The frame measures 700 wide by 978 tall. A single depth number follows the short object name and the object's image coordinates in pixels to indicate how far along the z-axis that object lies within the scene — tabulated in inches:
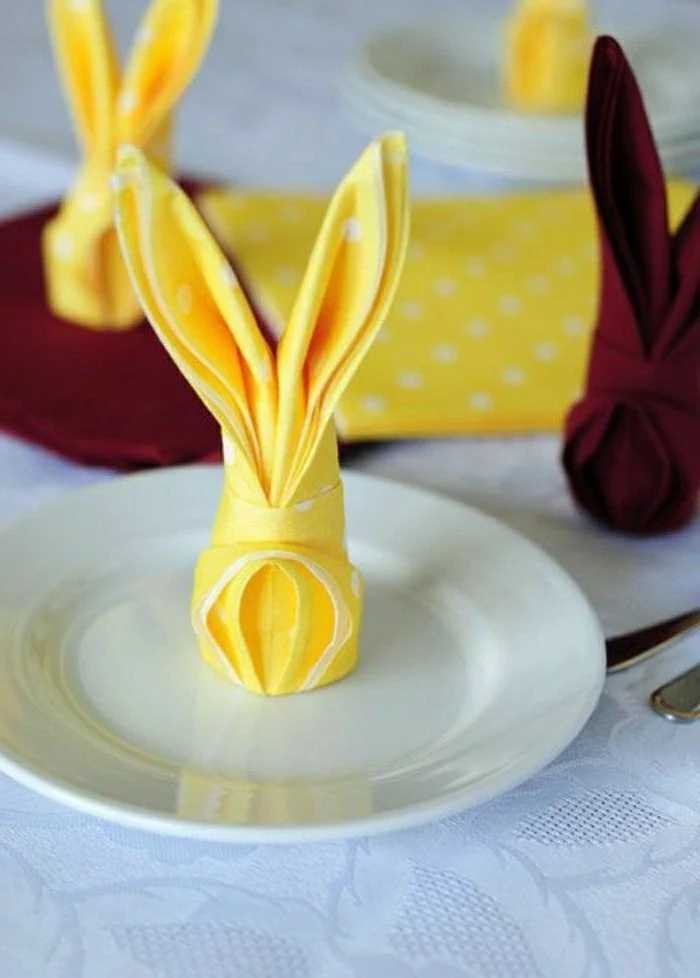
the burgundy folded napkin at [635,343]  41.3
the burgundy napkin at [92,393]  45.9
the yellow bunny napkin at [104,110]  49.1
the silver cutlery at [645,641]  39.7
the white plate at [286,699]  34.2
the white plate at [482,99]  56.9
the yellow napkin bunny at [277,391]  34.2
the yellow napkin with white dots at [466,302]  48.1
